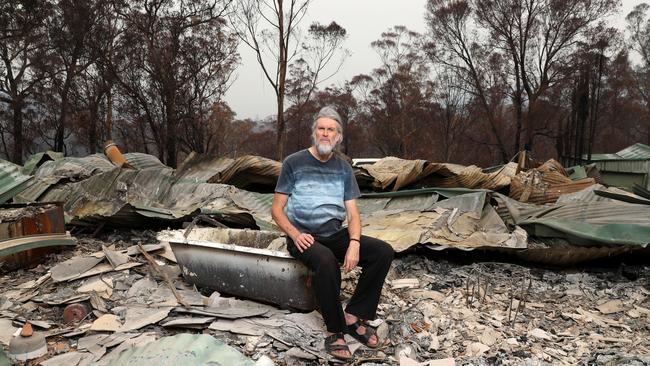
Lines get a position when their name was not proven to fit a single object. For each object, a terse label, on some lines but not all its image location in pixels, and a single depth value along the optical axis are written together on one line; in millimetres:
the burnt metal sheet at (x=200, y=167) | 7484
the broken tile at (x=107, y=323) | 3227
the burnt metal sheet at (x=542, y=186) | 7109
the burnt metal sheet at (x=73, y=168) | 7754
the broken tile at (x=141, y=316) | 3214
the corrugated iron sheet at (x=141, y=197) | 6121
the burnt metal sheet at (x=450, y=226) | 5000
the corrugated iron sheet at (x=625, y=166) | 13336
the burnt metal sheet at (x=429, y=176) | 7391
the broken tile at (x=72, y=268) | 4109
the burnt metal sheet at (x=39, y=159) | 8781
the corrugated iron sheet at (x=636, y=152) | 14938
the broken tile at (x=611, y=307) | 3992
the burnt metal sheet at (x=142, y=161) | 9097
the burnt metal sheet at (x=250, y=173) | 7605
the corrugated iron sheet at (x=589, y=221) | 4656
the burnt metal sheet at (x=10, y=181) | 6128
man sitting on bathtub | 3102
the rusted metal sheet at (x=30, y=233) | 4555
